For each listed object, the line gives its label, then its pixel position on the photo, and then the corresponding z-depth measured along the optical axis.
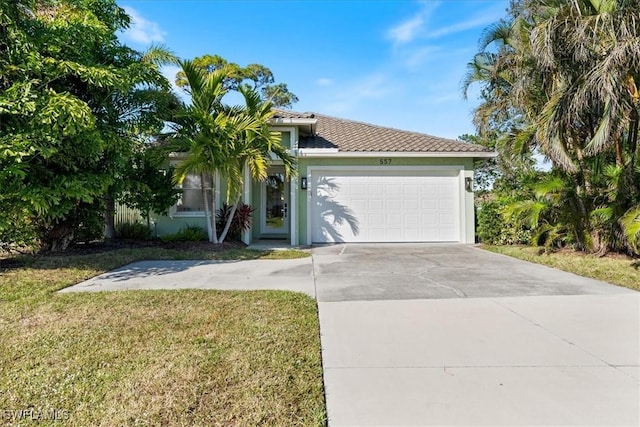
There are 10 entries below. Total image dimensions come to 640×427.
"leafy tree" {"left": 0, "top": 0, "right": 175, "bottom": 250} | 6.30
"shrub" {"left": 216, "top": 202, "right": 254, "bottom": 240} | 11.27
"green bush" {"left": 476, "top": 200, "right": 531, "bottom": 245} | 11.39
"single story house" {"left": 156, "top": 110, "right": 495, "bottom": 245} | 12.00
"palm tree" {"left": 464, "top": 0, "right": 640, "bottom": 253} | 7.34
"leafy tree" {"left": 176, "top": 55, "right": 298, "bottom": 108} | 24.75
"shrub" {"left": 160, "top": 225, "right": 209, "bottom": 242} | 11.22
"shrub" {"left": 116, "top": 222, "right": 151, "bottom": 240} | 11.65
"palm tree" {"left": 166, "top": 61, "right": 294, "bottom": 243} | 9.48
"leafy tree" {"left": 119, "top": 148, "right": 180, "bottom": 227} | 10.38
